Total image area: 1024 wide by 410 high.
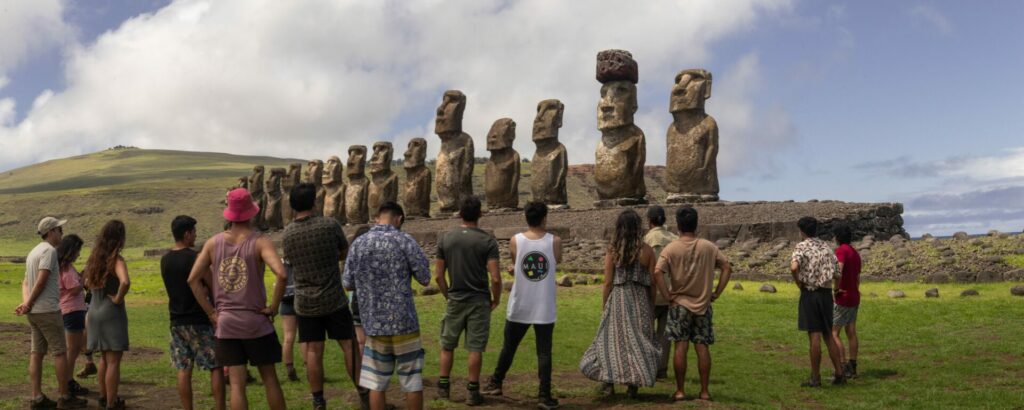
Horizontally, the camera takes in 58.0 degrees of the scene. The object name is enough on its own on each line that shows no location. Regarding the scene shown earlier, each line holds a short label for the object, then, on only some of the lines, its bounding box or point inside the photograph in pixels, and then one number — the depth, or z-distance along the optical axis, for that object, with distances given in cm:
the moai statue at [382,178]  3544
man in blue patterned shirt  716
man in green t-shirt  840
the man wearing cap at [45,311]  886
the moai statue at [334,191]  3875
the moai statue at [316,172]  4166
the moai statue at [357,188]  3731
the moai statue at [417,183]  3447
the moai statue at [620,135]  2642
